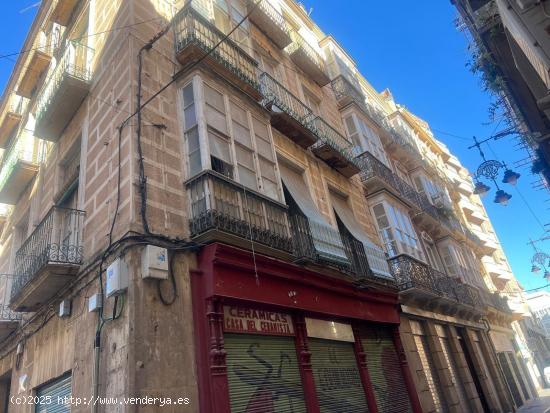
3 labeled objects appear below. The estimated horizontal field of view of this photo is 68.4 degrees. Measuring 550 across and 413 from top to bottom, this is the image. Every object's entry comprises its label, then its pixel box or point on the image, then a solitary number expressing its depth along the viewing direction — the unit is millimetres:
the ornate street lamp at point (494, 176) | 12016
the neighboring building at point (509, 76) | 10570
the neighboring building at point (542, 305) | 61366
